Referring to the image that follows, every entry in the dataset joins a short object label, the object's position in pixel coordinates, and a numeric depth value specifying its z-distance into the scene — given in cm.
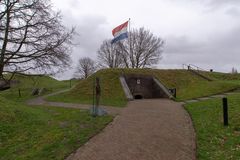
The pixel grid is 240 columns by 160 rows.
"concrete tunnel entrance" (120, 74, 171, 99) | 1549
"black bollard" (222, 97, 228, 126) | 559
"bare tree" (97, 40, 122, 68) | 3115
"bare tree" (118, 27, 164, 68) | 2871
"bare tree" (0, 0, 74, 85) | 799
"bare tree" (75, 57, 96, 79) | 3940
